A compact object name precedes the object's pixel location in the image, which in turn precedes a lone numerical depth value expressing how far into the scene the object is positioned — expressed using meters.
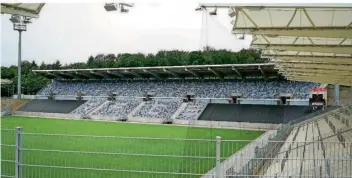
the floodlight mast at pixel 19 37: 51.22
